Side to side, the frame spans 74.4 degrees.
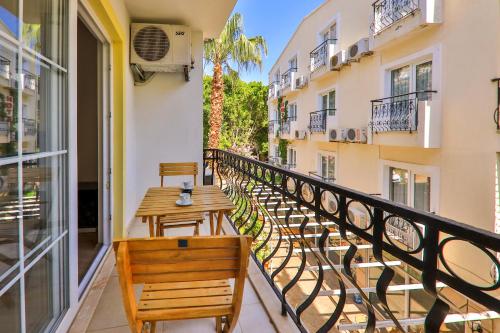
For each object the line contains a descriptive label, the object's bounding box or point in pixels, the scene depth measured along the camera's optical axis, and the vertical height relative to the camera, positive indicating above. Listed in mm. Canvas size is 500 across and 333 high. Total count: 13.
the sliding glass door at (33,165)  1158 -38
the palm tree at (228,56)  12040 +3906
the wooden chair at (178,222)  2770 -567
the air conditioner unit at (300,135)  12023 +867
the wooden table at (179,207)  2264 -349
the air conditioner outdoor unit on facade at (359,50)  7816 +2658
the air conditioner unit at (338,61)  8797 +2676
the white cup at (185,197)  2432 -301
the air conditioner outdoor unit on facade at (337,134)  8859 +666
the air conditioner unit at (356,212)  6383 -1211
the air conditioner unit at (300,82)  11852 +2811
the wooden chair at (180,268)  1123 -393
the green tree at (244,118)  18188 +2264
